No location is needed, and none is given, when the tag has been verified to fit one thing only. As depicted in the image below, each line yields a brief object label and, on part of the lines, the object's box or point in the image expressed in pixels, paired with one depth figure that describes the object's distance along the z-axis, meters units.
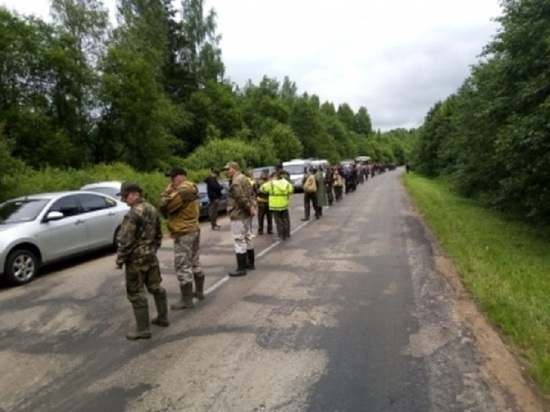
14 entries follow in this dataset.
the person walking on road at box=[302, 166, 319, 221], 15.57
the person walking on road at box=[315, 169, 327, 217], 16.45
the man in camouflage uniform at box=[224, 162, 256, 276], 7.92
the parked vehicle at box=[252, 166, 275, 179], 25.10
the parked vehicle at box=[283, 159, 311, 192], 27.86
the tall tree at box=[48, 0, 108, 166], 30.23
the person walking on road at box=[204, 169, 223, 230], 14.26
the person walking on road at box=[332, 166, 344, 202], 22.26
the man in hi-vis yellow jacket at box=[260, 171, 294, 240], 11.93
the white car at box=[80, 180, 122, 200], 13.49
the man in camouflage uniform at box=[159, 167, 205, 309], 6.33
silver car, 8.34
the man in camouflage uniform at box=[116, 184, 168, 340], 5.40
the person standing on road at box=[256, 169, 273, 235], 12.87
